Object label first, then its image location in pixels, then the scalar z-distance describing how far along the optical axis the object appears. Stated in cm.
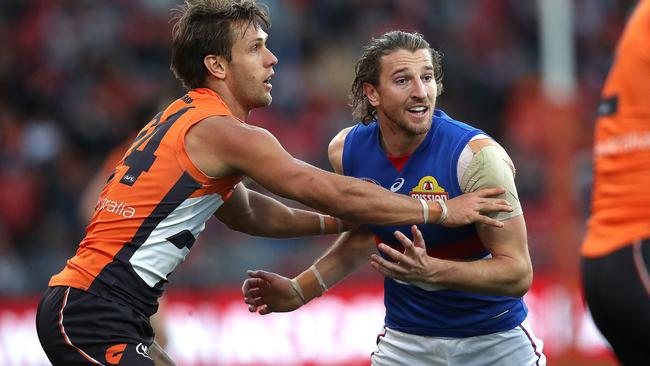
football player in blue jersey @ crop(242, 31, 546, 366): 1095
